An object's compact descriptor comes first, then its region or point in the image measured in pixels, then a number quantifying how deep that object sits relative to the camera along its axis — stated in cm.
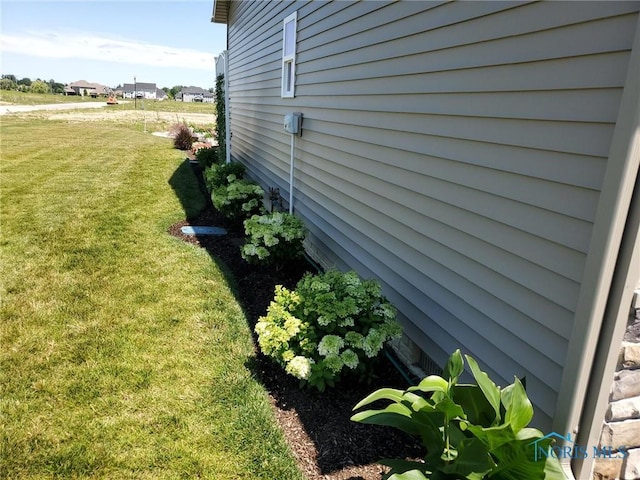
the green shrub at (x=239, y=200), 670
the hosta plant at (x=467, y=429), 160
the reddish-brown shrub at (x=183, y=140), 1623
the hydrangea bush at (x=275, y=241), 479
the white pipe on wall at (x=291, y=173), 562
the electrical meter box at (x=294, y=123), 539
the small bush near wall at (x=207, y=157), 1141
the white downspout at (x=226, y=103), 990
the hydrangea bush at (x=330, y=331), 287
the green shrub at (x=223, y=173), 796
